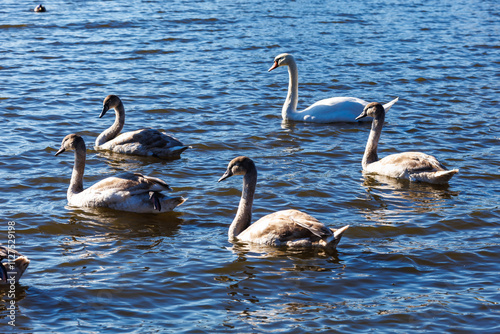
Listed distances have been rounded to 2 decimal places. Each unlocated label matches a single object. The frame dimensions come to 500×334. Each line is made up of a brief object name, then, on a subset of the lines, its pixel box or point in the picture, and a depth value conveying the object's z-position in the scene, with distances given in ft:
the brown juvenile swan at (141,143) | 86.22
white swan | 100.78
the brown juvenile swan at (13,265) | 51.03
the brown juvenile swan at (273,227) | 58.49
